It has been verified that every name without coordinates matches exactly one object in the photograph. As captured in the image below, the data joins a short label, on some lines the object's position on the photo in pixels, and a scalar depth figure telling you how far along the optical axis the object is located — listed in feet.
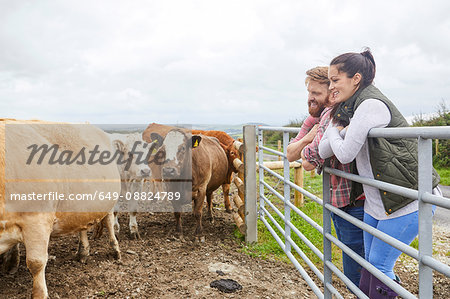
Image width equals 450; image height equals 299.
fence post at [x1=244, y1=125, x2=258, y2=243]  16.51
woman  5.97
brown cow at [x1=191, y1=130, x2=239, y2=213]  23.56
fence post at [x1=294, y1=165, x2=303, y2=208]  23.47
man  7.62
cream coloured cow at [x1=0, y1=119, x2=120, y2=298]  9.18
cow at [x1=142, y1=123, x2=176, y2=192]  19.37
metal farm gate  4.70
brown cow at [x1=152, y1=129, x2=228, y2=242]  17.67
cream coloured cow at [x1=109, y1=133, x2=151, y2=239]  19.46
